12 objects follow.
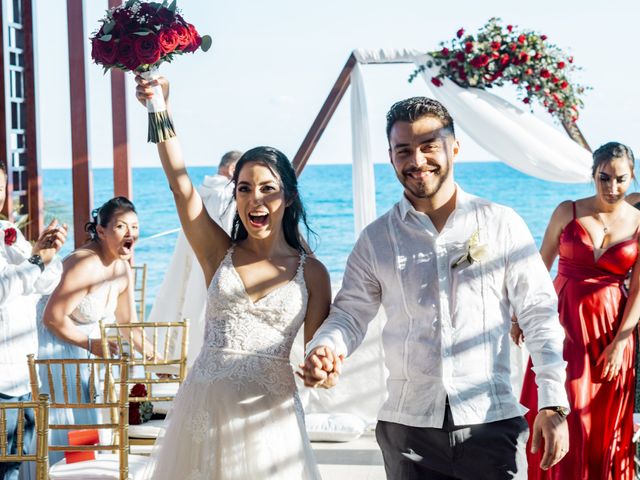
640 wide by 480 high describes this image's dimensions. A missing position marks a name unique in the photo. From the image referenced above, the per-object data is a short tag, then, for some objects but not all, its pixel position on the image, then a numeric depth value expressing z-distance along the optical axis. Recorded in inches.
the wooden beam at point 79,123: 273.9
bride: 102.7
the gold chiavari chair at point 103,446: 123.0
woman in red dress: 160.6
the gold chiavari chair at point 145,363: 159.5
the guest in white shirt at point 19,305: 140.1
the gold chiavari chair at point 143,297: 246.7
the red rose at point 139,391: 199.8
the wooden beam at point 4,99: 262.1
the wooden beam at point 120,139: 279.0
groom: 86.7
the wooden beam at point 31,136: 273.4
